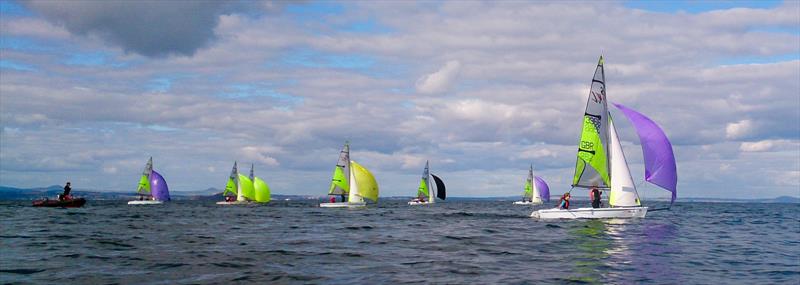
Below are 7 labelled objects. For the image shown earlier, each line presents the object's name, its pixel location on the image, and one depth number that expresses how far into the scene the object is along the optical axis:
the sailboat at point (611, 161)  38.69
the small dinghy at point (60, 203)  68.54
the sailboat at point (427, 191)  118.19
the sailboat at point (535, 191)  124.31
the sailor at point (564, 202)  43.11
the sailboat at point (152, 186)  103.75
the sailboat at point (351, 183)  78.81
